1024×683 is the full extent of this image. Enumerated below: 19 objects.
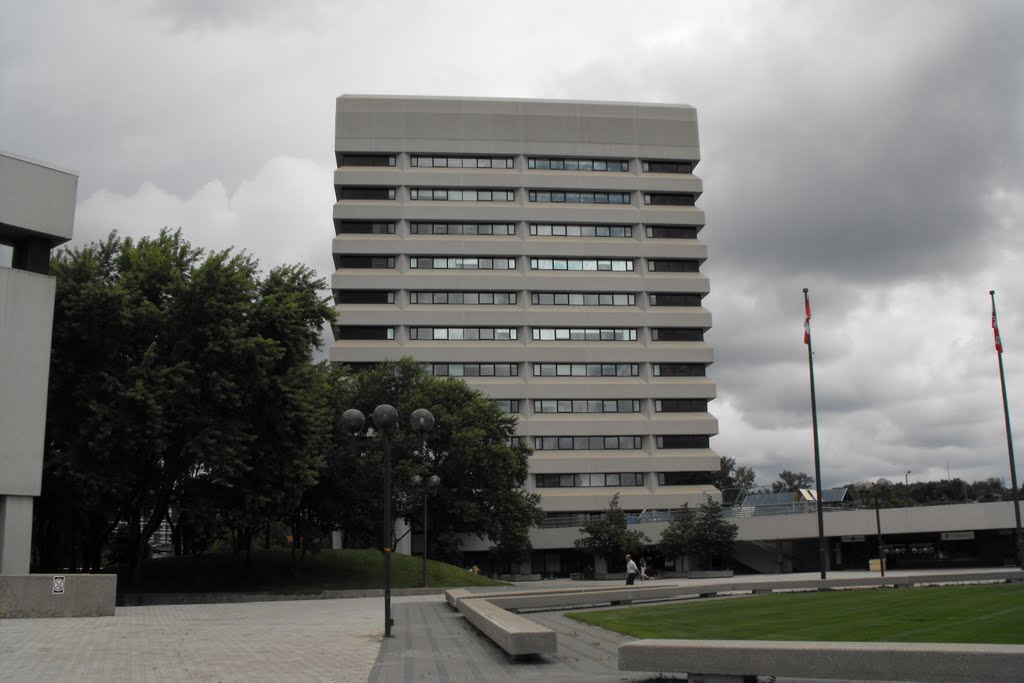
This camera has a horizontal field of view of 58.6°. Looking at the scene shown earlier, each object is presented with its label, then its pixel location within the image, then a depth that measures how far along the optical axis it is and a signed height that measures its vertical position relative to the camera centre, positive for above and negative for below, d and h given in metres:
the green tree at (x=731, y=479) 120.06 +3.65
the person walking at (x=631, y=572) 34.75 -2.53
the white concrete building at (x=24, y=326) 25.70 +5.18
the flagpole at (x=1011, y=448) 38.69 +2.41
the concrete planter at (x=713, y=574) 59.31 -4.46
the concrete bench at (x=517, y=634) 12.77 -1.91
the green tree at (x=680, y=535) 61.28 -2.01
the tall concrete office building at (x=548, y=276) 77.25 +19.77
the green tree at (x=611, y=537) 64.62 -2.21
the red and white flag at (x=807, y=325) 39.19 +7.65
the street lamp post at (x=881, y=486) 41.35 +0.88
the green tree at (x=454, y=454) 51.66 +3.09
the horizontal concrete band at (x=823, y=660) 8.64 -1.59
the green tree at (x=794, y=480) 143.12 +3.85
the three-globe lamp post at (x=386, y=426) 18.62 +1.67
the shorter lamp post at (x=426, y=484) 40.37 +0.98
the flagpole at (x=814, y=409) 35.94 +3.90
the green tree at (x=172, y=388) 32.25 +4.31
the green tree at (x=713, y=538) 60.75 -2.17
